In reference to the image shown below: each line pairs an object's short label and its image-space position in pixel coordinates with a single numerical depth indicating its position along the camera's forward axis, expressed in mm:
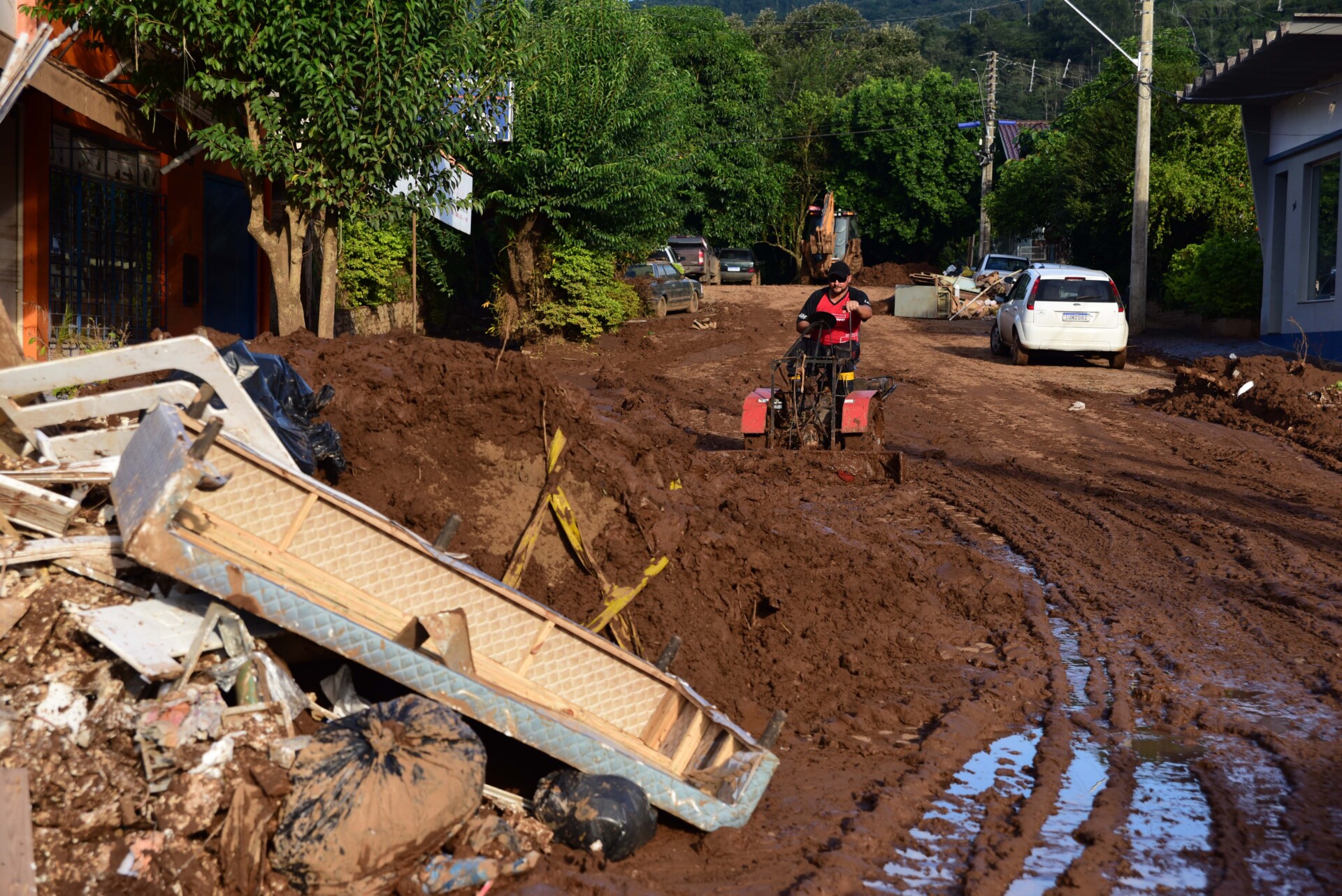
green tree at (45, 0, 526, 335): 11773
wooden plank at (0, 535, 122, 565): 4398
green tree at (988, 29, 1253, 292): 29000
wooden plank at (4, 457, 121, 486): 4863
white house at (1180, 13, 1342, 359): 19594
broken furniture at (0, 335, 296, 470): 5098
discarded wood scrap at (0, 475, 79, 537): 4586
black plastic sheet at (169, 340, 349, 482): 6355
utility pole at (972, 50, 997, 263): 45062
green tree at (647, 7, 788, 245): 46500
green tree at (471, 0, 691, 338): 21609
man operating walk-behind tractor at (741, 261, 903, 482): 11625
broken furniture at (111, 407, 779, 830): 4285
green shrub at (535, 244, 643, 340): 23750
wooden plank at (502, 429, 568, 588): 6125
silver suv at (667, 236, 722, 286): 39125
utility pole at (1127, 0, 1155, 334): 25844
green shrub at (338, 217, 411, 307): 21844
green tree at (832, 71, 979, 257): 54125
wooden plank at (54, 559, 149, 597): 4473
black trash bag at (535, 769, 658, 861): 4281
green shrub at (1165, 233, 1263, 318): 24859
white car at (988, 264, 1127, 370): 20656
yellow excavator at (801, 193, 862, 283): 42062
